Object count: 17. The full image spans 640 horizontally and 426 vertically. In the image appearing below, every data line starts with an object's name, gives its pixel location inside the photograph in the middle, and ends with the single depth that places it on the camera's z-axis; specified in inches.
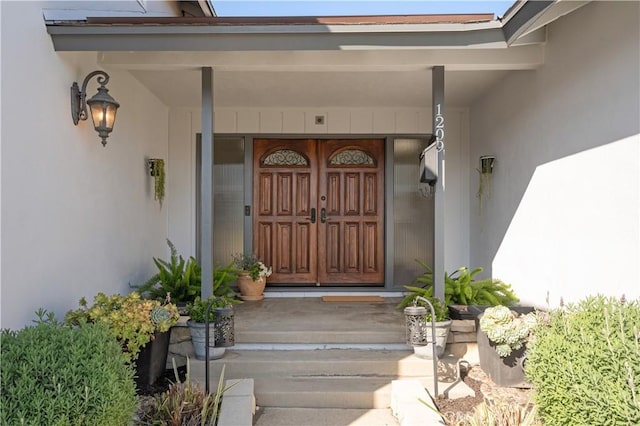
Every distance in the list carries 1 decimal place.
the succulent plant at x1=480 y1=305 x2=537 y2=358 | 121.5
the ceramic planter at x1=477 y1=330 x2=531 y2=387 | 123.0
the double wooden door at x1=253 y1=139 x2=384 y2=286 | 227.9
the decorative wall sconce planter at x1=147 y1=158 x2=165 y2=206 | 198.4
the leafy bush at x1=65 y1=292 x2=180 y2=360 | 118.9
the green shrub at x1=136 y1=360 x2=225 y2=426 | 105.0
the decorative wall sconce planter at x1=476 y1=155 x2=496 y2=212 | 197.5
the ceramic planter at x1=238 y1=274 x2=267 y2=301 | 208.4
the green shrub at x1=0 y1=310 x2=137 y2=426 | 73.4
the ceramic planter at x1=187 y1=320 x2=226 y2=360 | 135.9
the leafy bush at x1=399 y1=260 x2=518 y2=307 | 159.2
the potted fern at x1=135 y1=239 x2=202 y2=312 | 165.6
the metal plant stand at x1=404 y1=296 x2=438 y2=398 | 134.9
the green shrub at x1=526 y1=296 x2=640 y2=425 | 71.9
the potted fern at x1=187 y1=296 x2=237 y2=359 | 135.6
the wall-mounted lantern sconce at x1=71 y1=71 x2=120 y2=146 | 133.6
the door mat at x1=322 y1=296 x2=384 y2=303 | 202.5
